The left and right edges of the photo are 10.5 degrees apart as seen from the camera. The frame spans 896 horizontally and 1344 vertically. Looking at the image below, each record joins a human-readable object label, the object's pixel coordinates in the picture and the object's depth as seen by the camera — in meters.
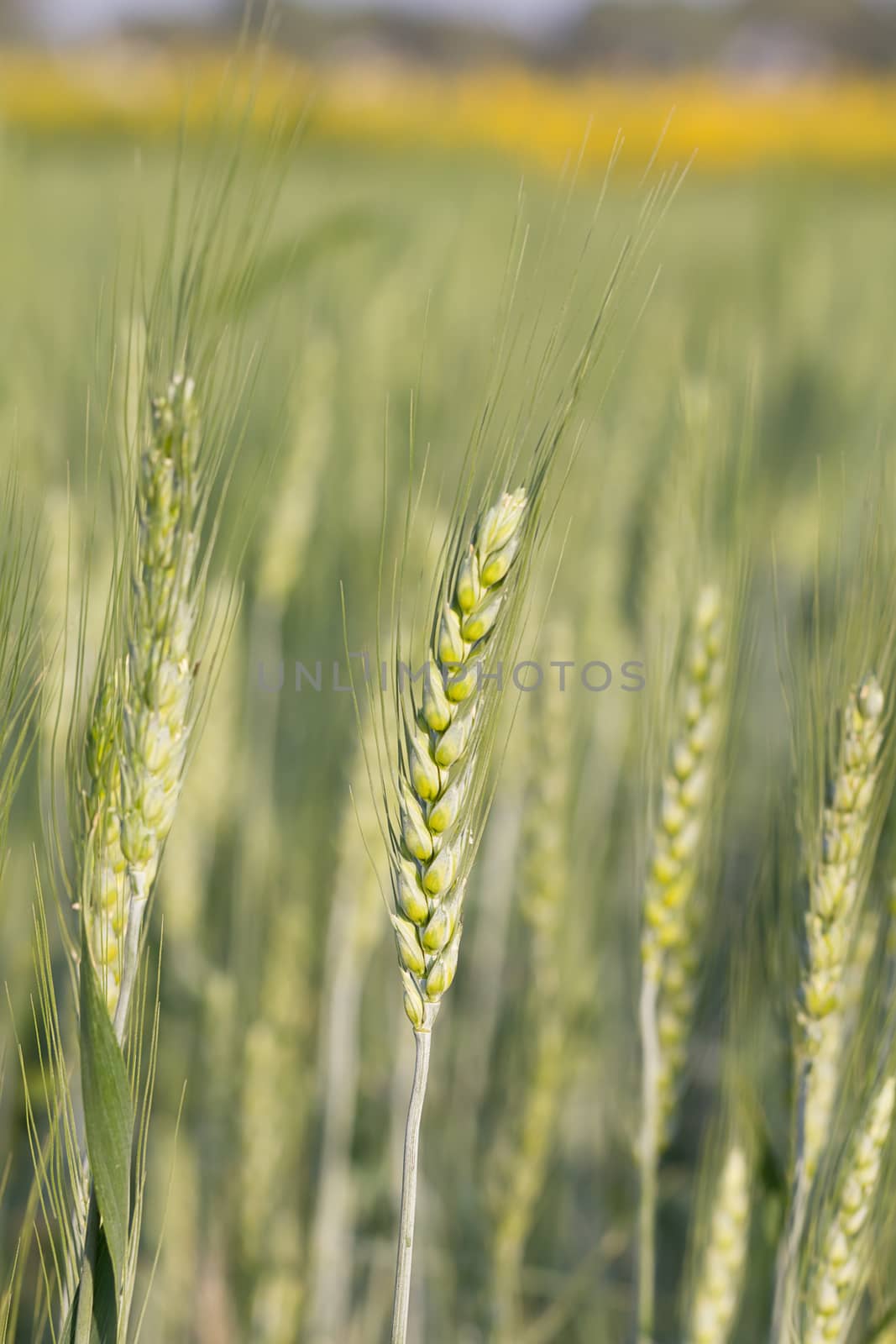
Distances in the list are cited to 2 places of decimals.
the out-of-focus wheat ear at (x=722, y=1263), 0.97
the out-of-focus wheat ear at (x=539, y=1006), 1.06
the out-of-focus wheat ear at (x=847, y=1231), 0.94
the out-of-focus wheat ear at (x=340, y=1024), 1.06
